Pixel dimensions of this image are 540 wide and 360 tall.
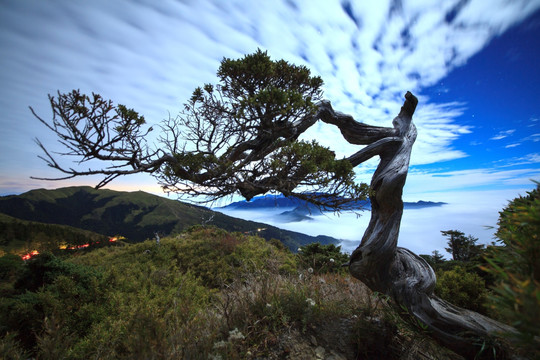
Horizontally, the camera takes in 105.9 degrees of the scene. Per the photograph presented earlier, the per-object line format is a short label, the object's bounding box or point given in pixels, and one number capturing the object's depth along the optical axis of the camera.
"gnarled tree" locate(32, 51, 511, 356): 3.56
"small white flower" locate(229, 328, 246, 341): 2.48
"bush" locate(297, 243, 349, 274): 9.59
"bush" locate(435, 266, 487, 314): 5.28
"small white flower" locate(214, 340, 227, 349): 2.34
